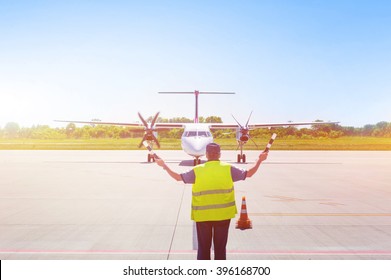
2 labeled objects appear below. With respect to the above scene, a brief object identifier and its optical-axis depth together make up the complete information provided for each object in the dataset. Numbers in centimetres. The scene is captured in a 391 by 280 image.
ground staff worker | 524
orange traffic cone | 854
